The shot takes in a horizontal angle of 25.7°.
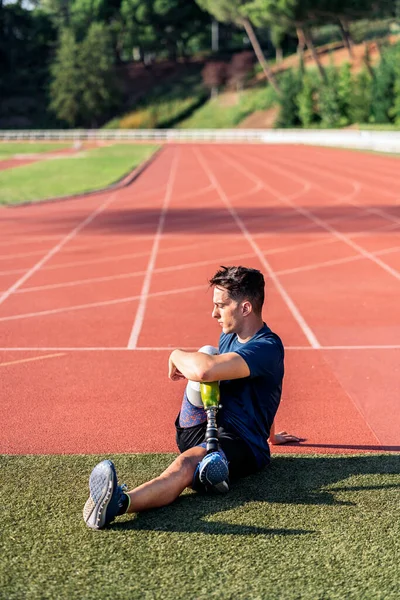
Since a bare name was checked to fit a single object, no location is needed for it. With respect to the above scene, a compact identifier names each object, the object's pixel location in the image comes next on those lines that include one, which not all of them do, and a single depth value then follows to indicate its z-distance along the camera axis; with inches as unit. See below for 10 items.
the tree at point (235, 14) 3026.6
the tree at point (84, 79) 3383.4
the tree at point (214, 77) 3557.3
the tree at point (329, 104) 2442.2
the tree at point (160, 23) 3826.3
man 176.2
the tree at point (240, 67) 3501.5
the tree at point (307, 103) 2561.3
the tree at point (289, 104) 2652.6
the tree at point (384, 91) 2162.9
